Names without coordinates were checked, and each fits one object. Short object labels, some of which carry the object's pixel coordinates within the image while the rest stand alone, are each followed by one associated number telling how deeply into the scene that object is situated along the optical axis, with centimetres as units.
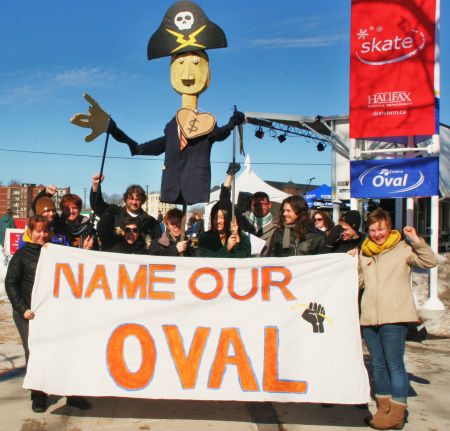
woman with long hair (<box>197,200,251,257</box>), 439
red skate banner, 746
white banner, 365
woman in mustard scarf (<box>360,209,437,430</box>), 365
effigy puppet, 460
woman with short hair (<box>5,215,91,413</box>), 390
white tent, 1899
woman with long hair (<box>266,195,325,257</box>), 420
